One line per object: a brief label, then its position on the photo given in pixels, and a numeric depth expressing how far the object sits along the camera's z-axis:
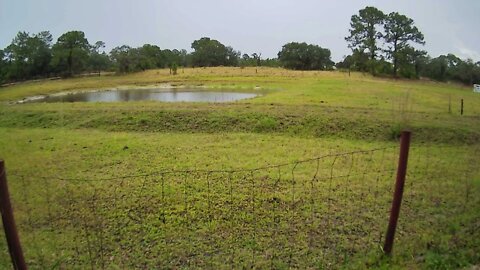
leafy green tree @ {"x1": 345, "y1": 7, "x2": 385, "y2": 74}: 58.97
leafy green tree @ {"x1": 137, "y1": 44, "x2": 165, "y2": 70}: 69.38
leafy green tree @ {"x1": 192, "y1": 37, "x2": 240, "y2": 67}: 83.12
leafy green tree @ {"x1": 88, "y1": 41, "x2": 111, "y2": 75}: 69.62
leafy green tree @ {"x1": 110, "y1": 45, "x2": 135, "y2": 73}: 66.75
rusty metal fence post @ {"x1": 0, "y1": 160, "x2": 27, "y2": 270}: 3.96
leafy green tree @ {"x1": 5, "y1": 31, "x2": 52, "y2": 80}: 60.47
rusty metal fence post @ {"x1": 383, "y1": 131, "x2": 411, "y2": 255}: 4.76
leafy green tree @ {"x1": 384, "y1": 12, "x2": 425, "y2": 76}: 56.28
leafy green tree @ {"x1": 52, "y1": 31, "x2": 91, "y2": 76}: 62.83
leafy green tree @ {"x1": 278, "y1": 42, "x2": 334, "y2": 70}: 76.06
